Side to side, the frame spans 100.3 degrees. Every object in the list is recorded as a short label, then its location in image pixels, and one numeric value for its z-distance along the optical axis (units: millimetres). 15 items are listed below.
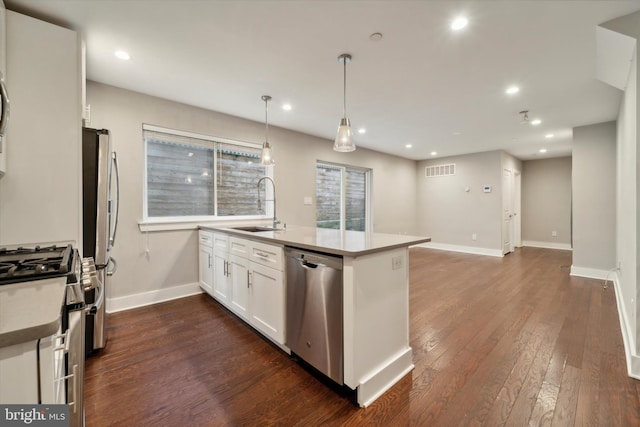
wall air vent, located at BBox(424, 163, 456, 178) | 6957
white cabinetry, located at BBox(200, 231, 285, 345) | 2070
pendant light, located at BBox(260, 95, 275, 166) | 2994
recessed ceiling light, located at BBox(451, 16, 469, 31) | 1896
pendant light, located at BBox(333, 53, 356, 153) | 2355
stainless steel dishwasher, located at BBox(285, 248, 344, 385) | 1637
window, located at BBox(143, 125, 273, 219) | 3312
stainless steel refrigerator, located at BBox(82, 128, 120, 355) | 2053
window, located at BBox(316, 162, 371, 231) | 5406
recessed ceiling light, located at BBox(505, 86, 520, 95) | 2975
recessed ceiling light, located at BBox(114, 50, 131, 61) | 2322
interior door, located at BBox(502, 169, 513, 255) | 6215
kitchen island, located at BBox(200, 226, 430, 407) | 1562
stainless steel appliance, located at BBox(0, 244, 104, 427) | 899
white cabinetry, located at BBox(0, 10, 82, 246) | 1744
